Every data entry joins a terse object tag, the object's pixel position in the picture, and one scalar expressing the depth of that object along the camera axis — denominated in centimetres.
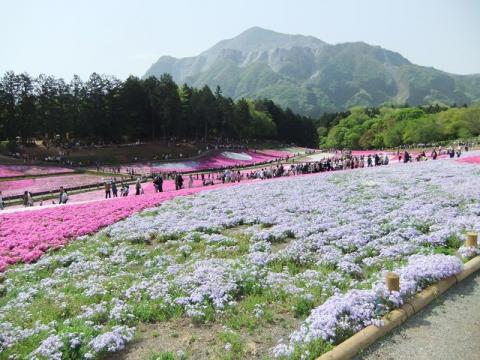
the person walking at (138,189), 3633
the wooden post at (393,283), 926
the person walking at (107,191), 3630
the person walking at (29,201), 3488
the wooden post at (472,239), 1195
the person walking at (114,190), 3612
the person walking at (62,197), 3438
